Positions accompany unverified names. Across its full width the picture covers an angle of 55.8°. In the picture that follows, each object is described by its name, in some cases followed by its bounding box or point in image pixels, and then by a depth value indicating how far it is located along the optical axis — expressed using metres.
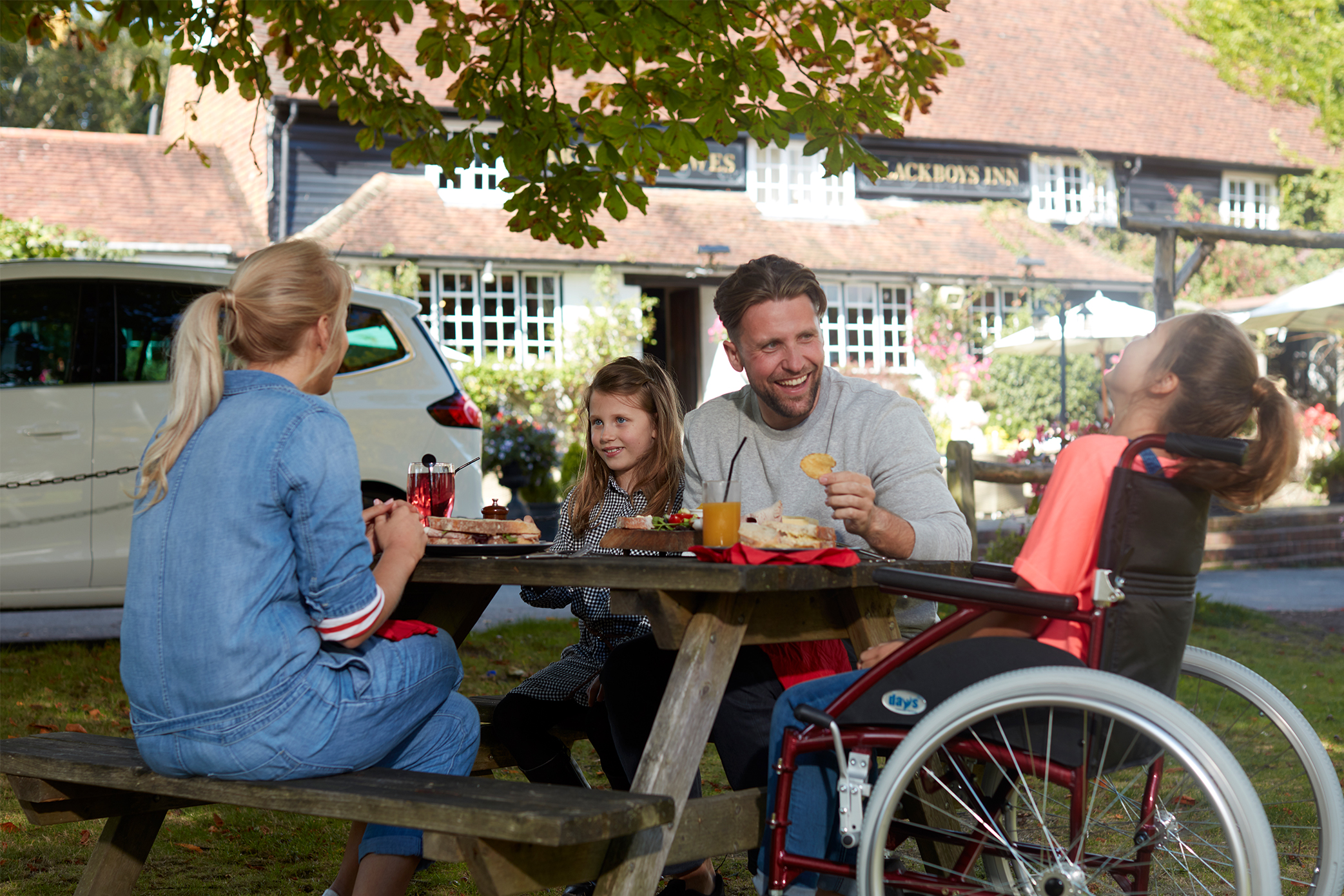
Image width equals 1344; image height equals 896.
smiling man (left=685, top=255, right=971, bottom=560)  3.08
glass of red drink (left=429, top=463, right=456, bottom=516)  3.14
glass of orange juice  2.59
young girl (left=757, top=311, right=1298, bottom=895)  2.24
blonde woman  2.23
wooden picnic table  2.30
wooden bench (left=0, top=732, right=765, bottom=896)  2.03
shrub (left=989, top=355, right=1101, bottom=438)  18.98
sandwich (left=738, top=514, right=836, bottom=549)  2.52
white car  6.39
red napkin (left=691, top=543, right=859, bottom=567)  2.45
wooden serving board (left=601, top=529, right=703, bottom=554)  2.69
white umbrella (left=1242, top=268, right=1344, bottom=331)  11.77
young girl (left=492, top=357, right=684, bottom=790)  3.23
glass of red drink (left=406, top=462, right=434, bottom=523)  3.14
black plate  2.79
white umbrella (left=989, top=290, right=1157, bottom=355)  13.81
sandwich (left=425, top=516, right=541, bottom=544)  2.92
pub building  18.73
